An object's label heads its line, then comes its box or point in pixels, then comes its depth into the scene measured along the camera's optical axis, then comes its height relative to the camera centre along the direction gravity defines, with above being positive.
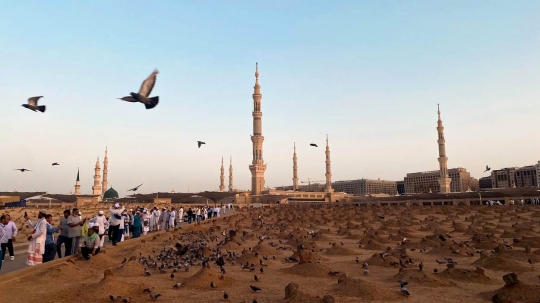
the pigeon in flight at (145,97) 9.96 +2.60
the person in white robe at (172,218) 20.45 -1.36
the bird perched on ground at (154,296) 6.58 -1.83
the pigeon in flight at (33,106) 12.06 +2.86
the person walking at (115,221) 13.49 -1.01
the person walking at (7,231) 9.07 -0.94
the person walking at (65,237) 10.30 -1.24
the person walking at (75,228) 10.20 -0.98
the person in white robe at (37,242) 9.06 -1.20
